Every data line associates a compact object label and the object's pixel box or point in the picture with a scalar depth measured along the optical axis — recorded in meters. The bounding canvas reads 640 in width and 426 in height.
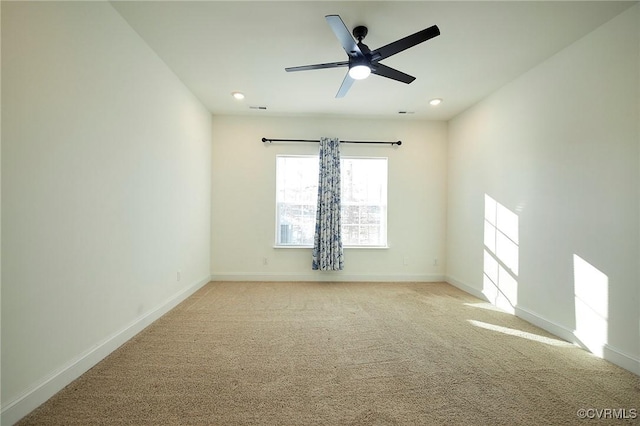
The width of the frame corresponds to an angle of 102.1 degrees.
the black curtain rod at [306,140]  4.18
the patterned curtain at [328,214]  4.11
